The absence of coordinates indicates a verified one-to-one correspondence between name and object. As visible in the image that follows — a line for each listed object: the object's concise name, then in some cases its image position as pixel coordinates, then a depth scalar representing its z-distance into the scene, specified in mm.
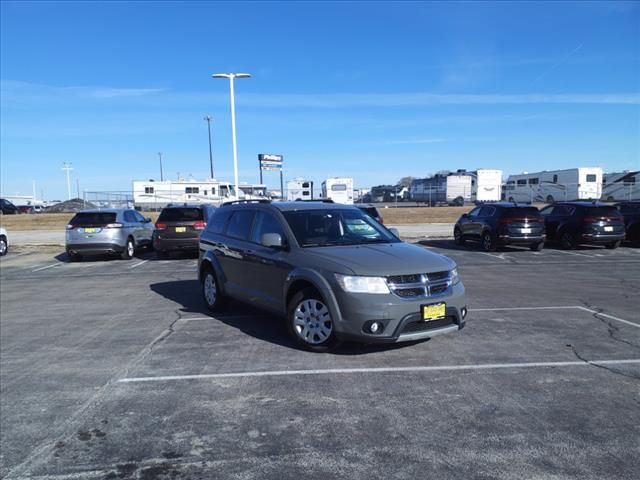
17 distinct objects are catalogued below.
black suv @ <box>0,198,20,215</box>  48756
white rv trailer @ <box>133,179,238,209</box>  45984
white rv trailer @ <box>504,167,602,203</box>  42031
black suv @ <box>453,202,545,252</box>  16016
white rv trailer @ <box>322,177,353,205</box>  43844
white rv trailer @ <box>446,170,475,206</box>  52031
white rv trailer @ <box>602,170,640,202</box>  40188
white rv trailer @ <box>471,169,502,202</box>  50281
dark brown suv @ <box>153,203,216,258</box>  15070
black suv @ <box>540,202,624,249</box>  16250
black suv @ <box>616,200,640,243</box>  17641
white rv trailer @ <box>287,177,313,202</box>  47125
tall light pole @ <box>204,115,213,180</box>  65500
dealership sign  33000
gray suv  5129
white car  18266
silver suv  15266
